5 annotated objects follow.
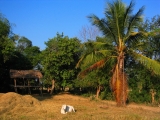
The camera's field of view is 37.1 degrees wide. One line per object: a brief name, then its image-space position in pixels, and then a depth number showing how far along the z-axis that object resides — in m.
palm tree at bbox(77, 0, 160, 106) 15.08
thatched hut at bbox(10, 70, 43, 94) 23.14
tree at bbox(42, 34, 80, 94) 24.17
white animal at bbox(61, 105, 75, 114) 11.37
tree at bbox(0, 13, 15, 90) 20.25
